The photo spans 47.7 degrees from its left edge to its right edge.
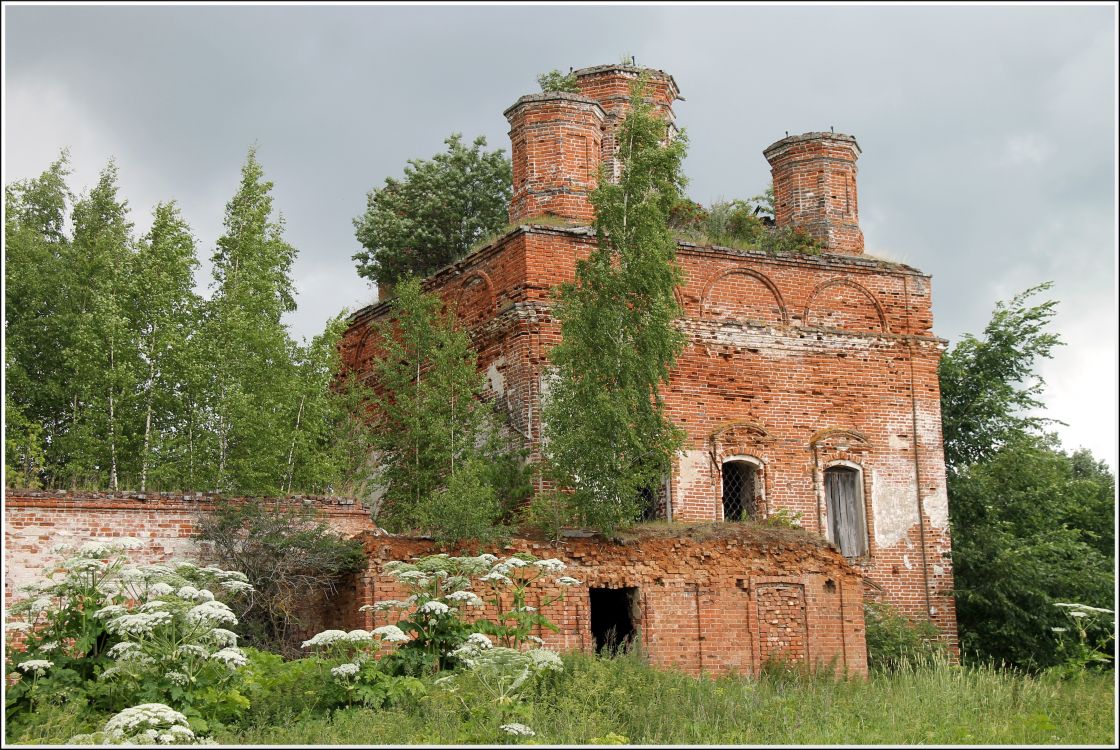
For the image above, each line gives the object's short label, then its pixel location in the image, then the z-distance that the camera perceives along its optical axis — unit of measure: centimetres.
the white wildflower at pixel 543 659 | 1143
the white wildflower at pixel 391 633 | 1145
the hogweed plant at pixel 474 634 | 1120
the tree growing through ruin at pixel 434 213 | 2669
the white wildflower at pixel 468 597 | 1233
